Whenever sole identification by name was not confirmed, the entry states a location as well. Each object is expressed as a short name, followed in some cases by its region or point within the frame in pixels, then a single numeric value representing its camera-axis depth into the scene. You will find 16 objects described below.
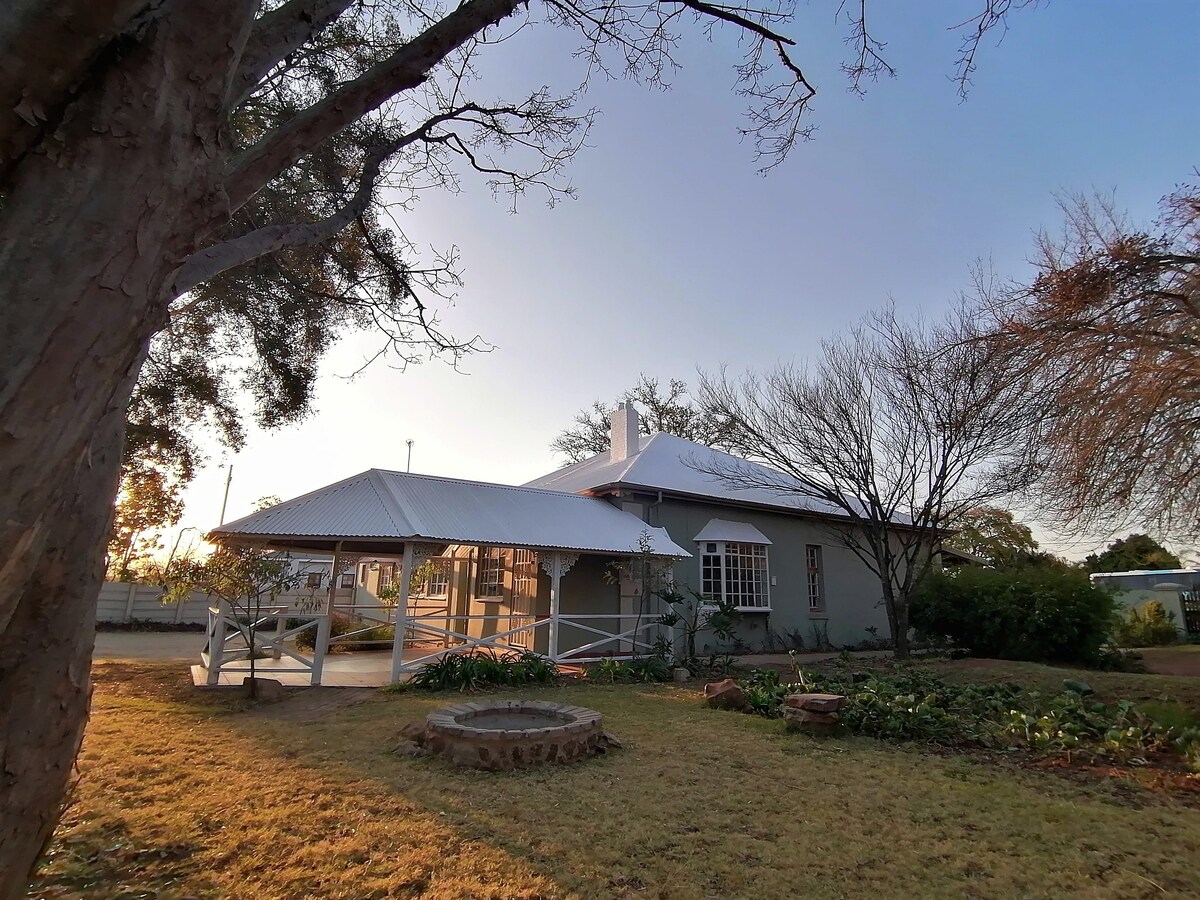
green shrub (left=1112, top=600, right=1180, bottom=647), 18.52
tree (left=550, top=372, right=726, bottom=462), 29.45
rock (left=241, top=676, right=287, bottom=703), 8.18
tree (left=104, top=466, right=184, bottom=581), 10.66
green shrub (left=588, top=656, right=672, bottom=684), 10.72
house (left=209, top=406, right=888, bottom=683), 9.86
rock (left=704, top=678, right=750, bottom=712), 8.26
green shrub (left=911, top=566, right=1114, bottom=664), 12.53
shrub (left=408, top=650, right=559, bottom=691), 9.27
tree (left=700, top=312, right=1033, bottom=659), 11.66
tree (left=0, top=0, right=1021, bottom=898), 1.54
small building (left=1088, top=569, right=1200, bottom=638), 19.67
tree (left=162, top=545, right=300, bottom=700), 8.04
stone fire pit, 5.32
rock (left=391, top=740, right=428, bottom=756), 5.64
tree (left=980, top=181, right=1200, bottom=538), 6.97
